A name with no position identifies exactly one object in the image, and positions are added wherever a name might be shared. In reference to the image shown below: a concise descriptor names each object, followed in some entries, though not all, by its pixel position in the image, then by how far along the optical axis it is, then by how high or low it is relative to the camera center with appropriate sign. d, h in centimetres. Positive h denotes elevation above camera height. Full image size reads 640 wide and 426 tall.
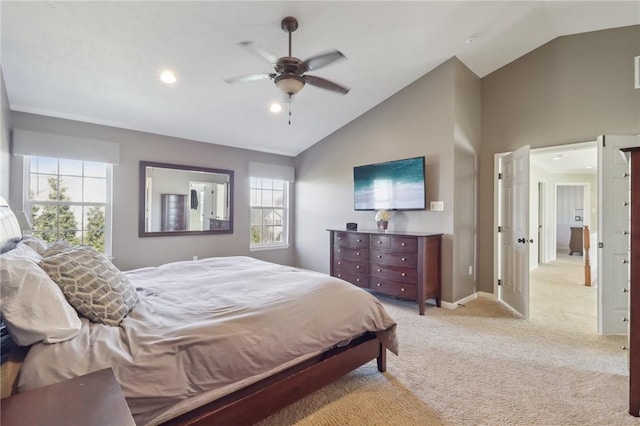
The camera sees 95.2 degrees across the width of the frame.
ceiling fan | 220 +118
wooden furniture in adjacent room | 791 -71
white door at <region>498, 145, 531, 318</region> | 348 -19
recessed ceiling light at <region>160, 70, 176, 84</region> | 321 +154
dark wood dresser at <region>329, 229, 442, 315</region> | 357 -64
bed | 118 -62
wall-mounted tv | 395 +43
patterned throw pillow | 141 -36
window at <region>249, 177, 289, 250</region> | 564 +5
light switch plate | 387 +12
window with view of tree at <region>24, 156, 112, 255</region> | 370 +18
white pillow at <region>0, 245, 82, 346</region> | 111 -37
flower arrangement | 417 -2
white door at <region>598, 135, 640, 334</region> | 292 -22
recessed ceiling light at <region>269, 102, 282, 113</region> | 401 +150
